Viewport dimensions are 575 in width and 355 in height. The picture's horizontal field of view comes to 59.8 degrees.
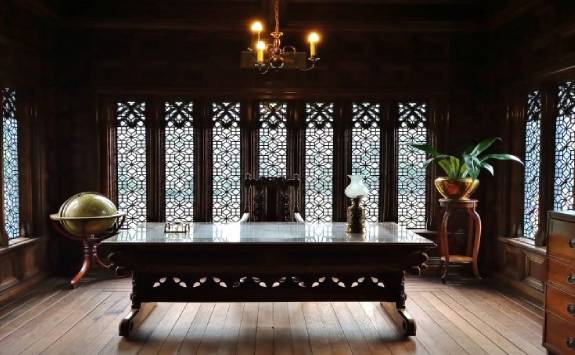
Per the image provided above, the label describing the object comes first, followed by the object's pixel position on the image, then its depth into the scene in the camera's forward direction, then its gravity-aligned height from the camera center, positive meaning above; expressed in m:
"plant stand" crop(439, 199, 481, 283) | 5.22 -0.75
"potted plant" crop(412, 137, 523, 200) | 5.09 -0.05
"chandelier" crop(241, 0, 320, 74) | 3.64 +0.89
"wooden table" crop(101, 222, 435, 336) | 3.46 -0.70
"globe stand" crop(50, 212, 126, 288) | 5.02 -0.76
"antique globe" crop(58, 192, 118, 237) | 4.92 -0.48
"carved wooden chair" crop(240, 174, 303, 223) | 4.80 -0.32
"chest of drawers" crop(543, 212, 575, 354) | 2.99 -0.75
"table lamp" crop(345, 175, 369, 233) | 3.87 -0.35
